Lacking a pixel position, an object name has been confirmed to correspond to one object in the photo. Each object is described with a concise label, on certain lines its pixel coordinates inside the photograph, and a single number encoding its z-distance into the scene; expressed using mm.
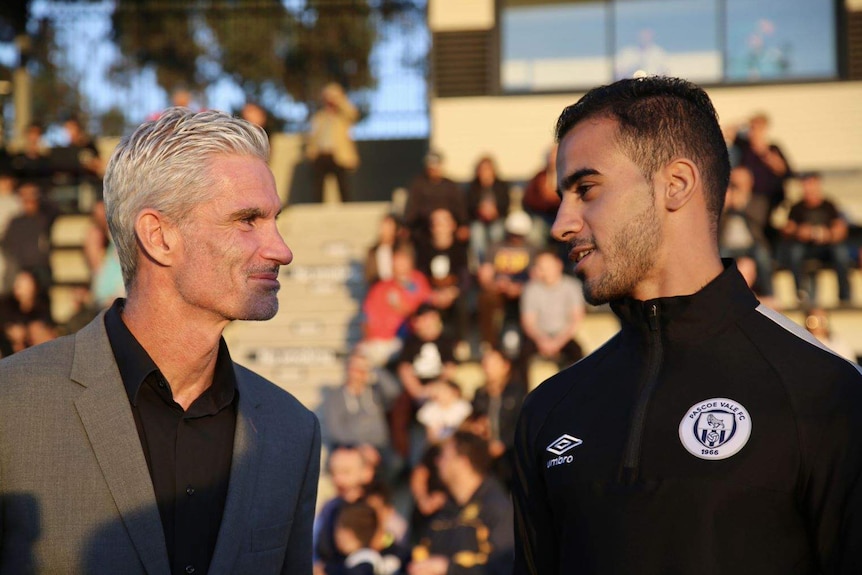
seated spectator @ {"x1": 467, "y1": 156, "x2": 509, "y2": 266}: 12281
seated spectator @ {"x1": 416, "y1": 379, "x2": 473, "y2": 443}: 9547
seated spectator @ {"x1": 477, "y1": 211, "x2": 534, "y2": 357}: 11008
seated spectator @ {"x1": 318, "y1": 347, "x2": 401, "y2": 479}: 9797
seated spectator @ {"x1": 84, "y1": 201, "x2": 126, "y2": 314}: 12016
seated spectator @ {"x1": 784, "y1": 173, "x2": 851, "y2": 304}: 11703
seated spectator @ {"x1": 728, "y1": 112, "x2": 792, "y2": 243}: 12172
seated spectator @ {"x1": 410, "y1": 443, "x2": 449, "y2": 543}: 8289
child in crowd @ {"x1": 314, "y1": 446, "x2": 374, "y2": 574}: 7477
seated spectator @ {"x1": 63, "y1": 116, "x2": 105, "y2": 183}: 15539
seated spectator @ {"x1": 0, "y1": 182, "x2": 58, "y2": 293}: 13492
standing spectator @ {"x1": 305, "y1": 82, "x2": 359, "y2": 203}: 15008
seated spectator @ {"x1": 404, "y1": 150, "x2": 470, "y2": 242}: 12078
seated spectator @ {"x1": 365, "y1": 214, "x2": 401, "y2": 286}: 11812
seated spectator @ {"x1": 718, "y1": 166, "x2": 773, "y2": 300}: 10844
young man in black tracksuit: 2586
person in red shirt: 11164
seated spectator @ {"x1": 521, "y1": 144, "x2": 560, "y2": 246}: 12195
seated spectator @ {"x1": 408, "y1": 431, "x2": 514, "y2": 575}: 7074
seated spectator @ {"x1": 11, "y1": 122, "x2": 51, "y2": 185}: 15914
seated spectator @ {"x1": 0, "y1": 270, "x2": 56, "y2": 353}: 11234
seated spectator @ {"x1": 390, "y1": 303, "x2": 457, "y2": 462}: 10055
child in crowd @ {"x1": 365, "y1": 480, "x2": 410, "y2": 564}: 7391
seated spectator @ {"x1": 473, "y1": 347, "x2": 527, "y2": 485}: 9375
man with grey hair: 2883
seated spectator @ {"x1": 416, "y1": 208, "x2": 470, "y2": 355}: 11219
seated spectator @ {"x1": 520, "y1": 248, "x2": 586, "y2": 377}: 10305
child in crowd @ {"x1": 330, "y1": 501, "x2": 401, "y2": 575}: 7156
